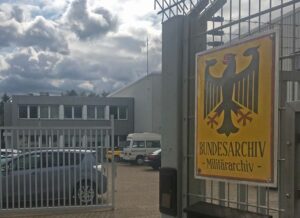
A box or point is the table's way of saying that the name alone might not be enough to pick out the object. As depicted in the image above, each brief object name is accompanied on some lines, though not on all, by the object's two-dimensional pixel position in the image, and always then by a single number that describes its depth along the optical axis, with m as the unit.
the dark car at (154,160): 26.27
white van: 32.02
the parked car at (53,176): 9.44
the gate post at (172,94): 3.08
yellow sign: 2.29
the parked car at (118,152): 33.17
